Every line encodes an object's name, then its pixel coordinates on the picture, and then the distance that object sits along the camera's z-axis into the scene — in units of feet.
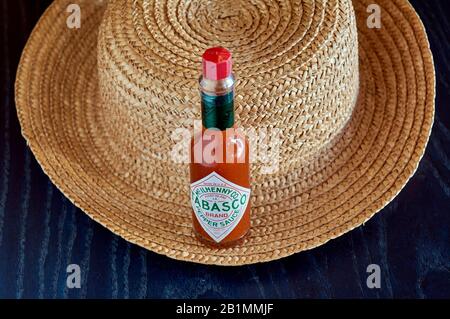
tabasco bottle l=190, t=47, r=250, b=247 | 3.57
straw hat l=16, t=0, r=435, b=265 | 3.87
